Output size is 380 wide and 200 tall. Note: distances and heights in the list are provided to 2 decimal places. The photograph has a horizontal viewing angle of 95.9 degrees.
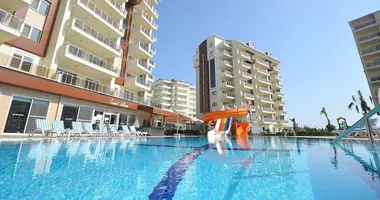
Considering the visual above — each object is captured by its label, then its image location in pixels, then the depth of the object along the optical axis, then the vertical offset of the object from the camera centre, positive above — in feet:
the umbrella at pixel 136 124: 64.13 +4.85
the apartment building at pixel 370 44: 95.61 +56.46
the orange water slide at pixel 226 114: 60.03 +8.75
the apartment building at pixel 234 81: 120.16 +42.32
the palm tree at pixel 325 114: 99.10 +16.71
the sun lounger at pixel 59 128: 38.53 +1.80
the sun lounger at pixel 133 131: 58.15 +1.89
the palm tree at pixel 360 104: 111.65 +24.66
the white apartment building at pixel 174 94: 223.71 +56.62
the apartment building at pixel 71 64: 37.55 +21.10
